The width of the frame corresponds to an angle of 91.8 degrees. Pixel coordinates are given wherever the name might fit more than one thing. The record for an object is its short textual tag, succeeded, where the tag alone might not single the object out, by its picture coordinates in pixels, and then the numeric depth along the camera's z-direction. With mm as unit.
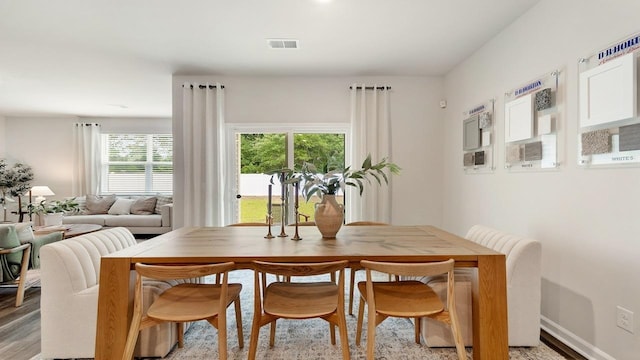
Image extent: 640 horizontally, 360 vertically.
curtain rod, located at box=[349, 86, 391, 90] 4254
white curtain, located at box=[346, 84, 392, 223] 4219
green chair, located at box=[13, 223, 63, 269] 2934
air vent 3148
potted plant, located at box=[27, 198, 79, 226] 4266
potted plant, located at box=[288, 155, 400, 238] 2131
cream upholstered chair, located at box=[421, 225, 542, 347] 1991
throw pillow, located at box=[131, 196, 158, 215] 6172
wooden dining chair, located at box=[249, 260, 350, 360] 1558
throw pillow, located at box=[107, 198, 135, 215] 6168
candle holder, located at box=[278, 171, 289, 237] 2165
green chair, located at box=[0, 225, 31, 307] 2750
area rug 2004
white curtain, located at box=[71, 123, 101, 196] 6770
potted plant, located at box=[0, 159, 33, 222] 6461
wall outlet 1736
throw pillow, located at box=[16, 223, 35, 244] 2916
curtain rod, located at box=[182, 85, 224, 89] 4215
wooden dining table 1675
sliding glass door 4383
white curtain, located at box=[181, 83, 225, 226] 4156
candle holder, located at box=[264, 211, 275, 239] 2211
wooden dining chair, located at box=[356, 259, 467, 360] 1547
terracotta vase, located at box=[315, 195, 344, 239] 2150
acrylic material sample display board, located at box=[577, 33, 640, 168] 1682
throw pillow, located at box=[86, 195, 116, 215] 6227
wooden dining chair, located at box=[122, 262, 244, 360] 1534
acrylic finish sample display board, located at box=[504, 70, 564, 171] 2273
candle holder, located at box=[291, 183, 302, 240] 2162
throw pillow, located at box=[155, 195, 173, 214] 6211
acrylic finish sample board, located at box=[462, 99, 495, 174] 3152
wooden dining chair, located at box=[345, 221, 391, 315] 2568
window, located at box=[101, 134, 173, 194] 7027
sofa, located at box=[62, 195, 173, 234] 5926
